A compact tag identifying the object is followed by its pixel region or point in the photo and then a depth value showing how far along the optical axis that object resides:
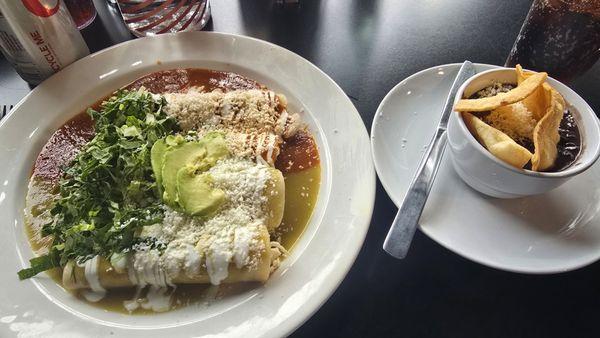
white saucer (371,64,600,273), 0.27
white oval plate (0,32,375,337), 0.27
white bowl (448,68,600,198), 0.26
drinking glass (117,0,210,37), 0.44
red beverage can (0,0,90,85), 0.36
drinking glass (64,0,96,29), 0.46
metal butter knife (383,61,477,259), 0.27
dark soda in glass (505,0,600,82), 0.35
